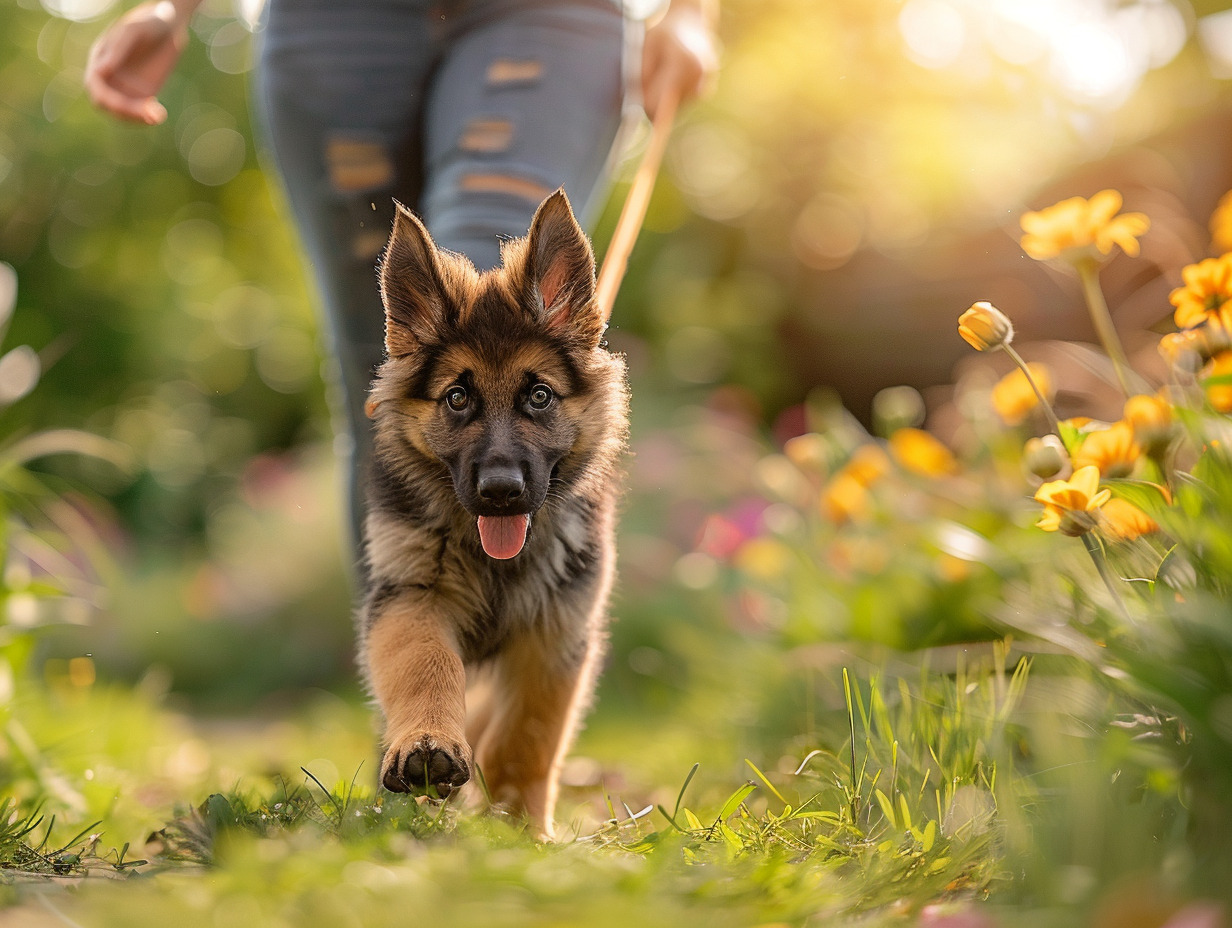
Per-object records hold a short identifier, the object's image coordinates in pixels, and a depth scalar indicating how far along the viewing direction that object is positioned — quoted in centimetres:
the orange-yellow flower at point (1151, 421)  233
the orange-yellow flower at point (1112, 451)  230
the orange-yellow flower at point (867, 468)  401
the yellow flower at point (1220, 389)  234
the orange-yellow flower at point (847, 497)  403
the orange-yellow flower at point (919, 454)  390
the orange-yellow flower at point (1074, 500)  212
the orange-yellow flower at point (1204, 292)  243
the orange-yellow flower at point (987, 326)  245
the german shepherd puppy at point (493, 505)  212
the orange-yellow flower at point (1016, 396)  301
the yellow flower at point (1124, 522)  231
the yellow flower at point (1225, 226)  296
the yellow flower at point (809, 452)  400
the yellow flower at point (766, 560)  446
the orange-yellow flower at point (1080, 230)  261
